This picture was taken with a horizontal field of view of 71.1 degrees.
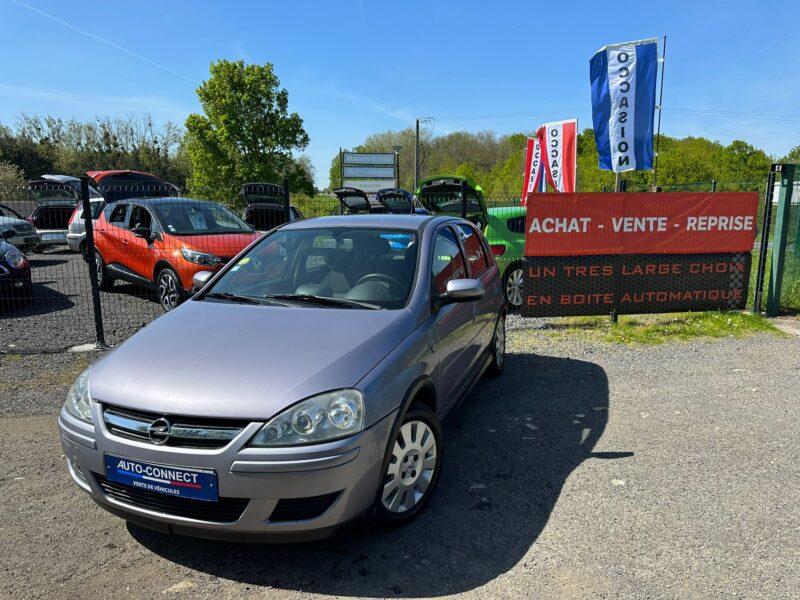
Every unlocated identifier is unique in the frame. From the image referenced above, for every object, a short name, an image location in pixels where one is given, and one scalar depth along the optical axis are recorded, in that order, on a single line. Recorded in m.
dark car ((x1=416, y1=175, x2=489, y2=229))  9.58
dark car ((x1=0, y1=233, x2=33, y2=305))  8.30
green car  8.51
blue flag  8.42
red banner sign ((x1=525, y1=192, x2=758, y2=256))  7.31
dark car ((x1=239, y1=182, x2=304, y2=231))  10.43
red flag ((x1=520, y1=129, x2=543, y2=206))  15.85
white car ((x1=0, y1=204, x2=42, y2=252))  12.77
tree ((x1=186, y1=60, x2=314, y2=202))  29.20
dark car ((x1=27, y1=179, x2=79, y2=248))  14.68
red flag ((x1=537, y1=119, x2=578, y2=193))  13.66
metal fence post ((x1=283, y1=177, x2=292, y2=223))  7.56
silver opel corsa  2.43
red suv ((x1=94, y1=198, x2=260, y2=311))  8.16
